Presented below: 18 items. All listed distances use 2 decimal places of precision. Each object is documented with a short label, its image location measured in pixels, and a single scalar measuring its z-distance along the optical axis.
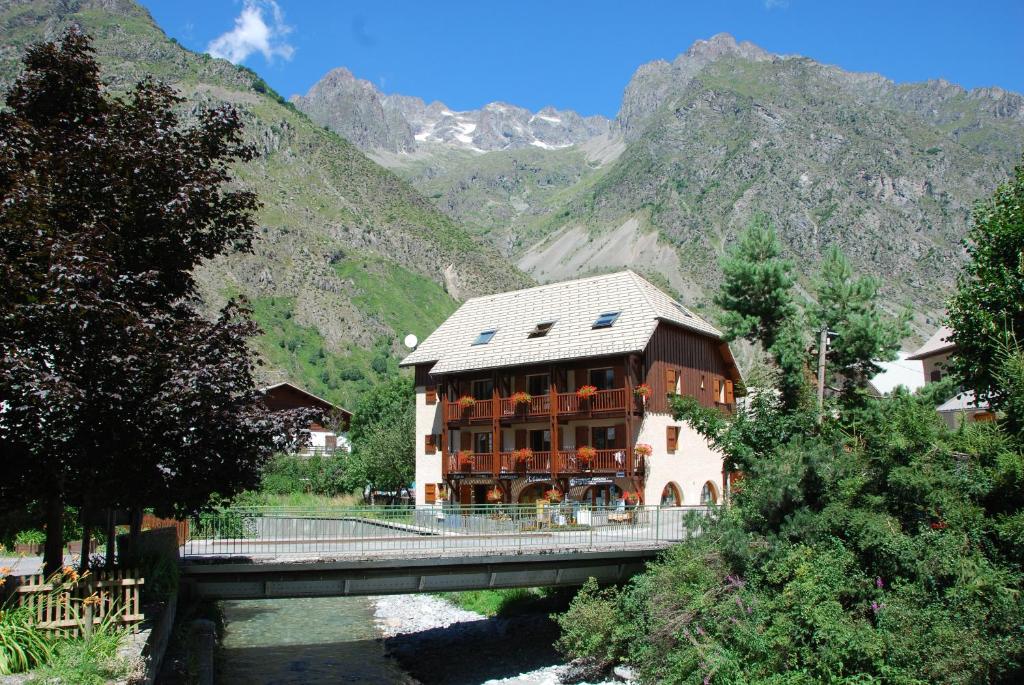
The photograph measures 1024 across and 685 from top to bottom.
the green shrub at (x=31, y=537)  30.81
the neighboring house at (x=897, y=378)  66.50
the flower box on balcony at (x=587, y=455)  39.06
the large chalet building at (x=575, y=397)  39.31
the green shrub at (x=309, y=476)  62.22
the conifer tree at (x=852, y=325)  30.64
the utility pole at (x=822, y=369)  28.74
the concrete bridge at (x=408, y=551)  21.17
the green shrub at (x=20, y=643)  11.61
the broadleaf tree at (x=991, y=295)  21.72
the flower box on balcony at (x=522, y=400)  41.59
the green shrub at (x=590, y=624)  24.06
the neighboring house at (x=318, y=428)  73.31
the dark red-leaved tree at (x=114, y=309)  13.09
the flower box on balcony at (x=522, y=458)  41.47
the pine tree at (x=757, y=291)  32.75
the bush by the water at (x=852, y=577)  17.73
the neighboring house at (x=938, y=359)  43.84
